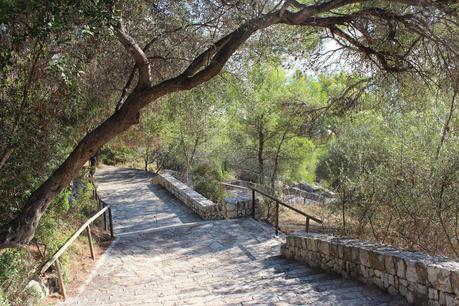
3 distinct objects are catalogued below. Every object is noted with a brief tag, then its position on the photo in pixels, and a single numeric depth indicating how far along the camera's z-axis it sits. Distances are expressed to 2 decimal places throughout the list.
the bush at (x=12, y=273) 5.16
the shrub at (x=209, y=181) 15.83
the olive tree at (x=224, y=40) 5.54
